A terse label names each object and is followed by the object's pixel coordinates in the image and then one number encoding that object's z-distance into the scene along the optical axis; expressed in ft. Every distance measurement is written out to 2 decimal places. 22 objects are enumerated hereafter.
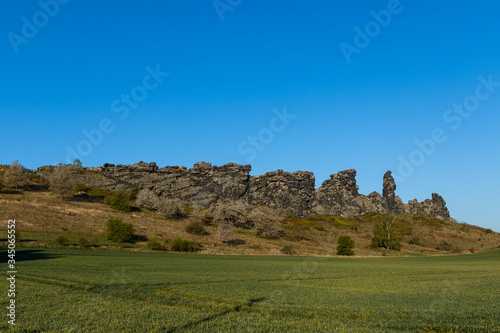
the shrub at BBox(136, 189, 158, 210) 341.21
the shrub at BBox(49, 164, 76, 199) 304.09
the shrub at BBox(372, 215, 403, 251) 322.18
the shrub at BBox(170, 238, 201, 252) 207.91
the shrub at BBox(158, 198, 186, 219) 320.09
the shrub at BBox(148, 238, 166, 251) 203.00
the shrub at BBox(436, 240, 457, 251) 363.68
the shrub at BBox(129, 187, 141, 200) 375.45
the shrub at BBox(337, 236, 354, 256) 263.82
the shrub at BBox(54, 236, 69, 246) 170.60
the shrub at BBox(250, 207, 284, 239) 307.37
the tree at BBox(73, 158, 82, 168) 541.17
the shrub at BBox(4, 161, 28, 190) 304.93
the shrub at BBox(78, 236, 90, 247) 177.68
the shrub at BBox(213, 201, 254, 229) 335.92
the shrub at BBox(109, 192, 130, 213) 296.92
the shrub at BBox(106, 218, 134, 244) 207.15
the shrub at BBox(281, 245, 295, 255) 240.79
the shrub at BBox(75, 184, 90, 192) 344.08
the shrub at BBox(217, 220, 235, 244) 254.68
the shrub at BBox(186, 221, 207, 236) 270.46
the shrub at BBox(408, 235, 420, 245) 395.96
